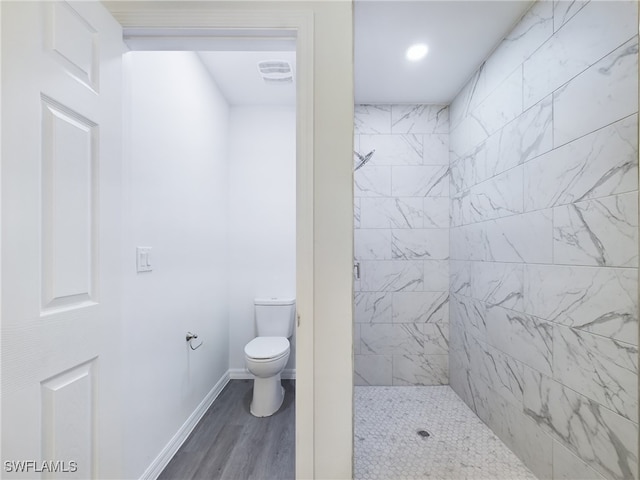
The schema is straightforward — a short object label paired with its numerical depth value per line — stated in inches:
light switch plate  55.9
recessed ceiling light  74.9
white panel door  30.5
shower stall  44.6
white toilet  79.7
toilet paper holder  75.0
